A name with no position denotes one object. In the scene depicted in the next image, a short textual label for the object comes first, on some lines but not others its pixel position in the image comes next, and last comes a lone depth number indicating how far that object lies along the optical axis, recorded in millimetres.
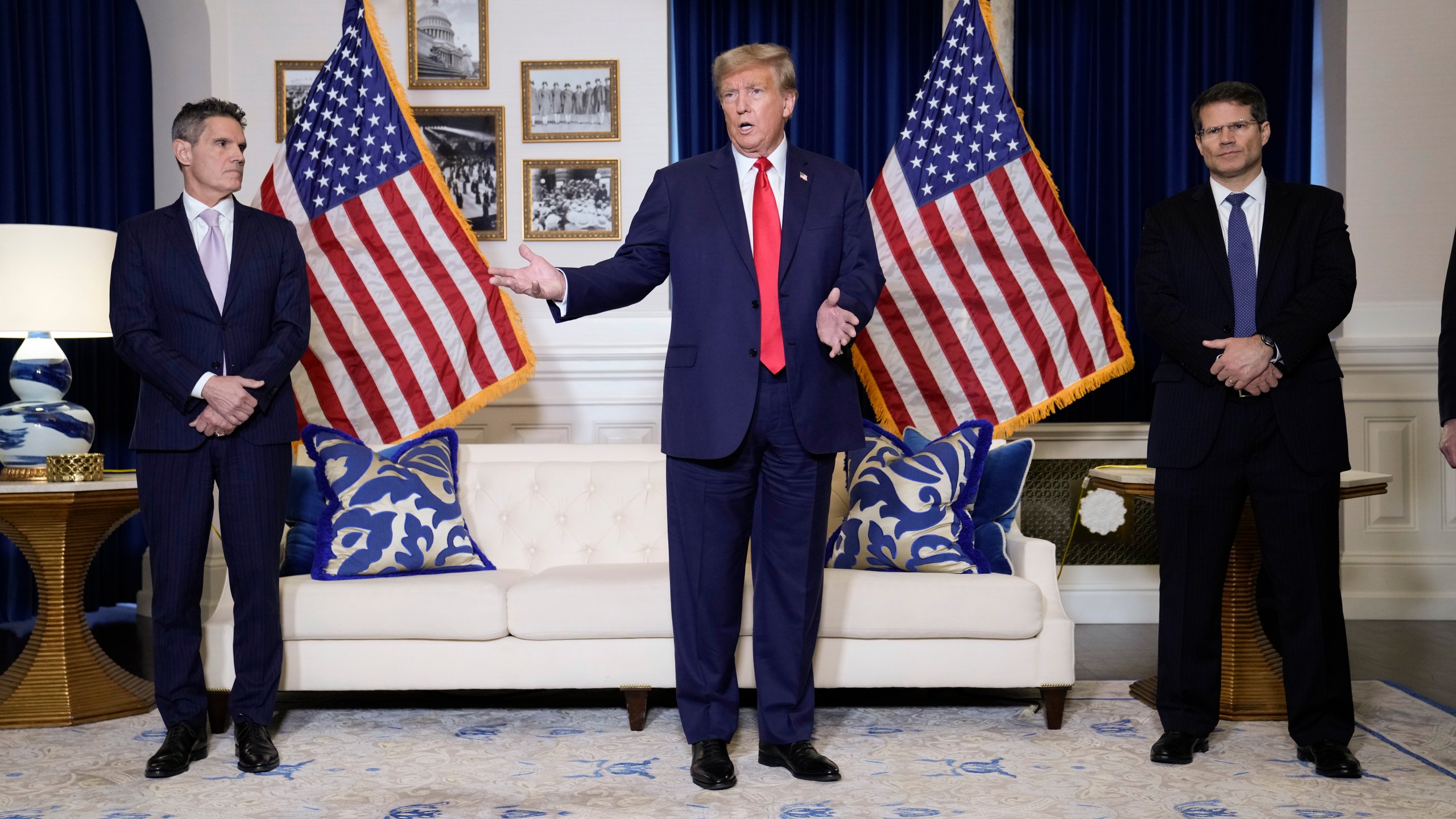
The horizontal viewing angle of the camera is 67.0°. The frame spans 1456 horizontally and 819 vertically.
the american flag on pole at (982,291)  3771
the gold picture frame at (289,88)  4566
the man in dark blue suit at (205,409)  2570
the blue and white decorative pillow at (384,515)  3035
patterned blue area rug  2293
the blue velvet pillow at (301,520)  3150
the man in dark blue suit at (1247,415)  2475
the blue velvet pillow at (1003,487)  3256
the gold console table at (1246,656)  3012
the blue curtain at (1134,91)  4535
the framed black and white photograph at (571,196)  4609
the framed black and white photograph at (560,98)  4602
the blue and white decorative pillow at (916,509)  3059
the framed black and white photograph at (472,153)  4598
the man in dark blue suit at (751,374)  2418
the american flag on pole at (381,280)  3699
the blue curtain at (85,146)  4516
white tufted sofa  2904
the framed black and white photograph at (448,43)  4594
